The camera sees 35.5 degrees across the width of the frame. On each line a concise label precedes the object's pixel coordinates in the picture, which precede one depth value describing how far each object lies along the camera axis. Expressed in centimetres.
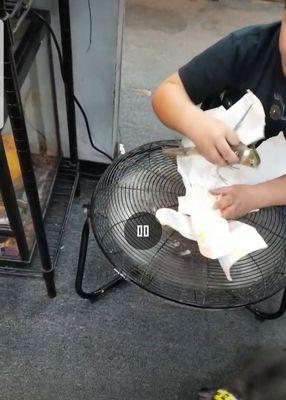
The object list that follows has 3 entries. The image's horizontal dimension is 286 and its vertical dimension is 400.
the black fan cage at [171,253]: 77
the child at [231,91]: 75
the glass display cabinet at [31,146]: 71
